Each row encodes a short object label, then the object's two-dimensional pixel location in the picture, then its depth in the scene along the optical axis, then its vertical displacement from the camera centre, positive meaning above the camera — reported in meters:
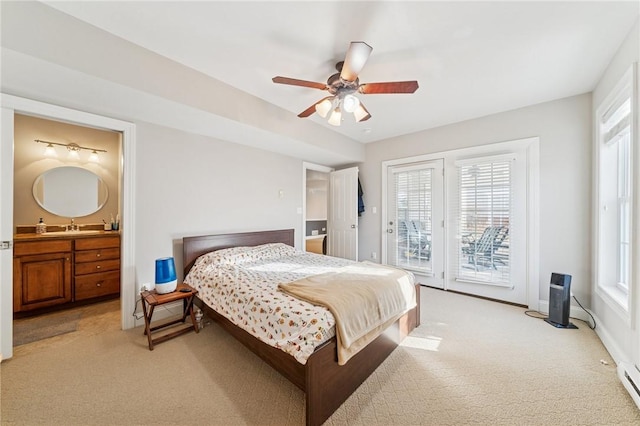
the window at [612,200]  2.21 +0.13
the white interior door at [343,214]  4.54 -0.03
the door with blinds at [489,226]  3.16 -0.18
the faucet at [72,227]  3.49 -0.23
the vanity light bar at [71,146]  3.38 +0.94
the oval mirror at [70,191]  3.37 +0.29
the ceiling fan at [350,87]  1.71 +1.05
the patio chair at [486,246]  3.28 -0.47
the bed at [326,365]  1.38 -1.06
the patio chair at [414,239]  3.96 -0.44
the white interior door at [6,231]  1.94 -0.16
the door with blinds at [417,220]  3.82 -0.12
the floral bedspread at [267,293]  1.50 -0.65
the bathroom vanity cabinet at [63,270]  2.75 -0.73
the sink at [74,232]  3.08 -0.28
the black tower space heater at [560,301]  2.55 -0.94
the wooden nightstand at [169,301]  2.21 -0.89
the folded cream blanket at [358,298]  1.61 -0.66
